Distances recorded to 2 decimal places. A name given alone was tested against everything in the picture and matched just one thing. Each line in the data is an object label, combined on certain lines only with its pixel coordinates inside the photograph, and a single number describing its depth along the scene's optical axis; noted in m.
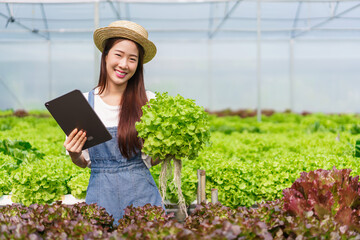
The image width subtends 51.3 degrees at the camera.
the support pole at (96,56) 8.01
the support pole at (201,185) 2.78
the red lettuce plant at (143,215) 1.89
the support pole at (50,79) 14.69
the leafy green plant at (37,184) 3.91
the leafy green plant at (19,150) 5.21
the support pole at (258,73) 9.74
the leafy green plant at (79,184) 3.91
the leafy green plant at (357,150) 4.96
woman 2.29
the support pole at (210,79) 15.55
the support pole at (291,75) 15.68
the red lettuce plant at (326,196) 1.82
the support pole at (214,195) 2.59
